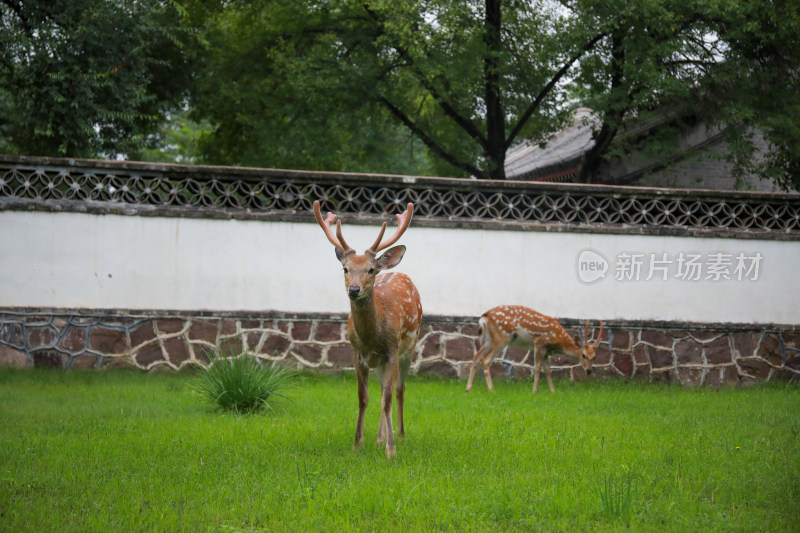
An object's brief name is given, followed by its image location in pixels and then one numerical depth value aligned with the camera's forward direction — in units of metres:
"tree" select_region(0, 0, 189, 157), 13.12
